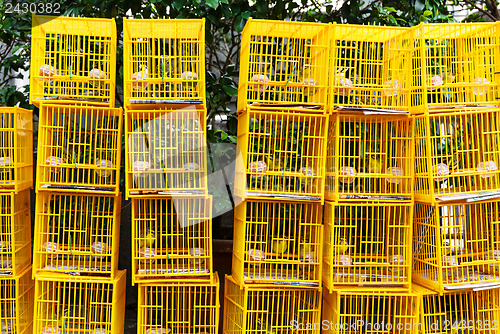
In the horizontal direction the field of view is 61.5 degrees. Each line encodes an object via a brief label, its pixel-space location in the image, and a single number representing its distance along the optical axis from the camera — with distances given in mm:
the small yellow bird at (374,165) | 2854
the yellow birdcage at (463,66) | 2705
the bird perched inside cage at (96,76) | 2736
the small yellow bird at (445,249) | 2705
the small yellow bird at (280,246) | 2831
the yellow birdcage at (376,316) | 2711
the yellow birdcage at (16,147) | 2787
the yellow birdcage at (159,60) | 2657
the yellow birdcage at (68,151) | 2707
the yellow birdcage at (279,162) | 2701
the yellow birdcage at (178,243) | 2752
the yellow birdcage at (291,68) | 2705
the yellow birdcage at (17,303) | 2779
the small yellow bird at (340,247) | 2770
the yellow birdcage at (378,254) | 2746
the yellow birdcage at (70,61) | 2719
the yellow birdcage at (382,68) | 2732
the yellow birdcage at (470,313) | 2770
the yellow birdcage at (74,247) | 2771
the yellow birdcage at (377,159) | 2748
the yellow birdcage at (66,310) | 2740
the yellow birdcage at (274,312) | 2742
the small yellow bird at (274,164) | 2771
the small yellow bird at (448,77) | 2875
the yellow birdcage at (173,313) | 2775
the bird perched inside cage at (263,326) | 2779
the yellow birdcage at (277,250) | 2742
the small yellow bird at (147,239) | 2803
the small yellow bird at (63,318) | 2753
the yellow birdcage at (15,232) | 2785
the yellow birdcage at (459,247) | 2691
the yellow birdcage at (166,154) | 2695
